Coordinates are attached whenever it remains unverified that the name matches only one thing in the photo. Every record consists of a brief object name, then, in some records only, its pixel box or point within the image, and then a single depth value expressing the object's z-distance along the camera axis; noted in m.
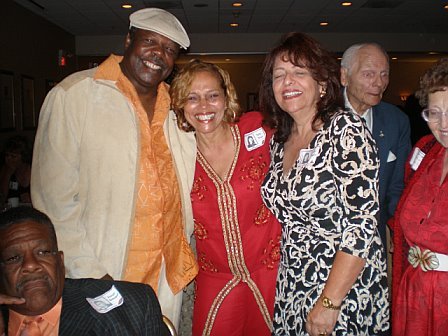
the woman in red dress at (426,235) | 2.07
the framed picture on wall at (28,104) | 9.59
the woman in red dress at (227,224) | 2.45
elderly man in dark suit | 3.30
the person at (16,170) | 5.27
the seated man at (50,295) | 1.70
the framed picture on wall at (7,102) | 8.47
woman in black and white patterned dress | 1.86
